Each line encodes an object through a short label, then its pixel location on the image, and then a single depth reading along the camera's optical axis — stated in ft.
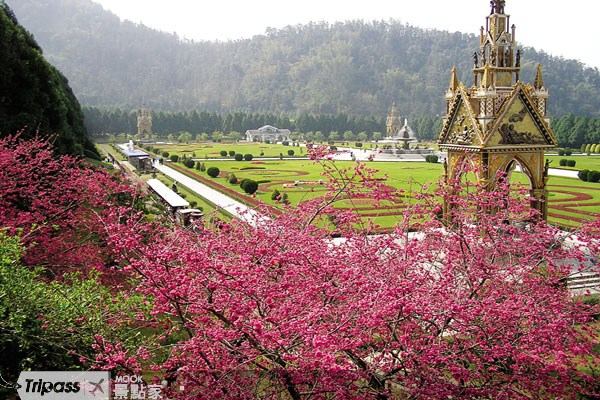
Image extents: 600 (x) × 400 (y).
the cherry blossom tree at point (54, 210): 32.22
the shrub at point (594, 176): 107.65
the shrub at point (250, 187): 90.48
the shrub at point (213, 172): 117.39
